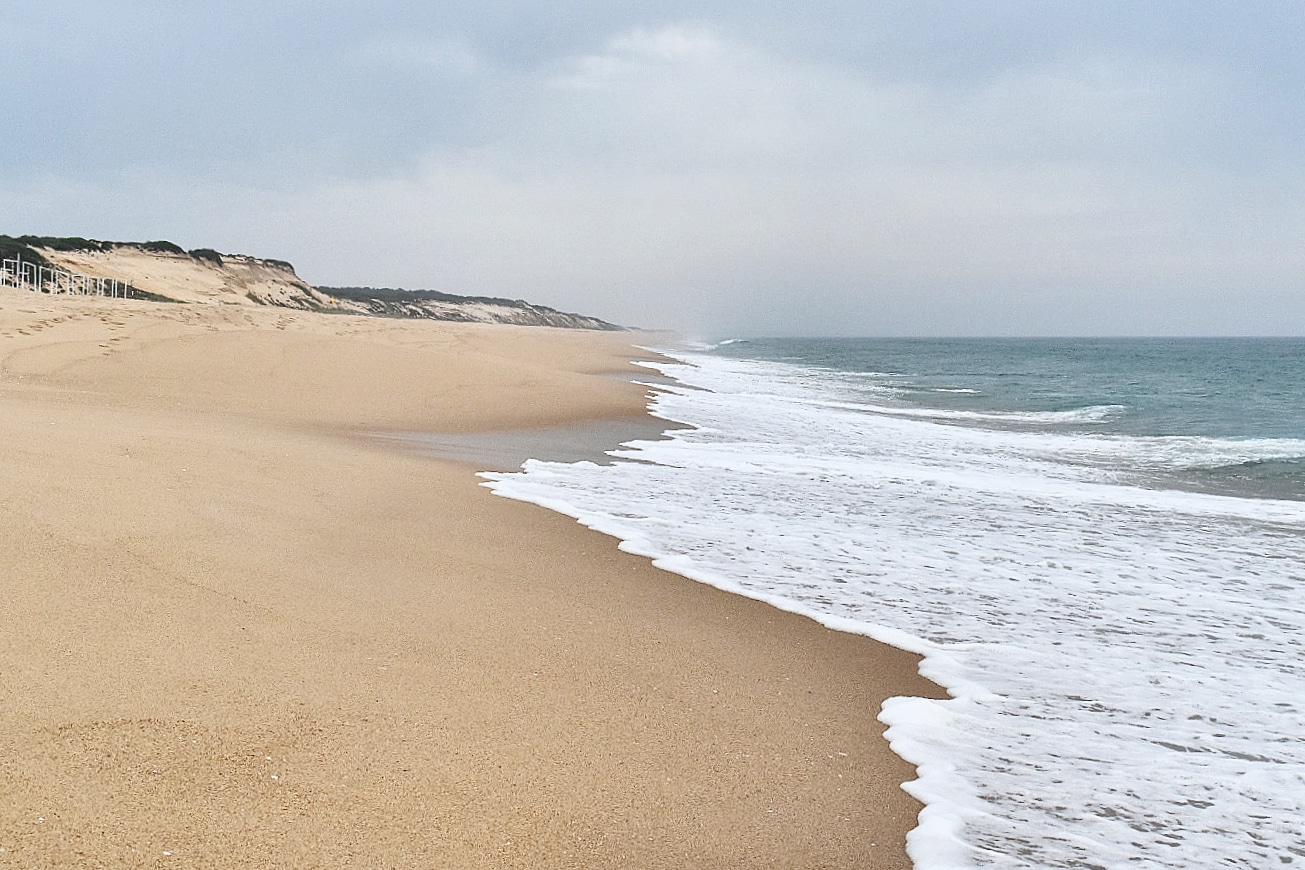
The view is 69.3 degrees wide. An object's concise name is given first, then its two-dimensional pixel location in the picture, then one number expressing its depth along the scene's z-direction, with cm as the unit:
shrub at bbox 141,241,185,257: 5509
